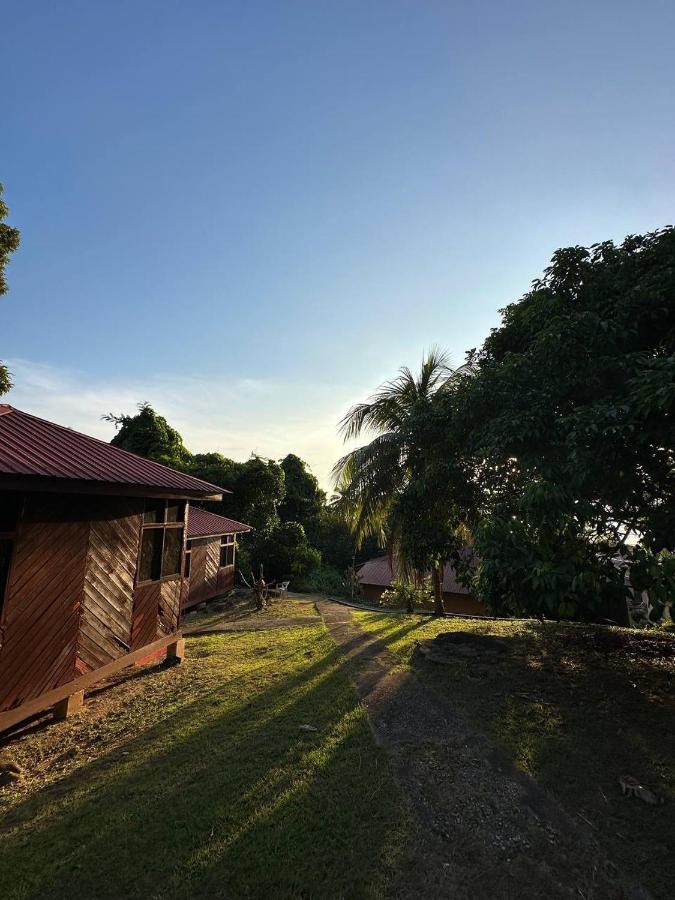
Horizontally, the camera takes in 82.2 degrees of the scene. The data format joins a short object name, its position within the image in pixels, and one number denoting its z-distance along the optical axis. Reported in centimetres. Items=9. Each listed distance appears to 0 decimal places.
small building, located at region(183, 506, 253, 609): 1528
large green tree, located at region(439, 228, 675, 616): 459
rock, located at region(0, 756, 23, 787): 452
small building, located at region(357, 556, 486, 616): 2131
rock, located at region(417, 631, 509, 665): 813
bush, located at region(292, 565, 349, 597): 2259
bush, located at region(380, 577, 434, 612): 1520
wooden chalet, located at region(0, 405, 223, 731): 507
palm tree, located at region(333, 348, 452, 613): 1119
